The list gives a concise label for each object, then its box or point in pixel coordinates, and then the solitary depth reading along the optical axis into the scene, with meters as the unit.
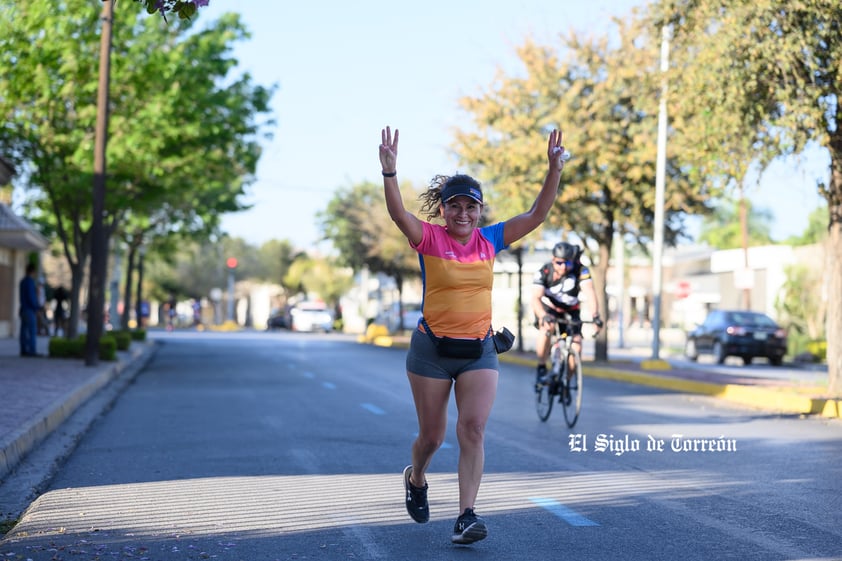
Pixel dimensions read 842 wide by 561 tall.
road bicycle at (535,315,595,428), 13.01
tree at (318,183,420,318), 50.28
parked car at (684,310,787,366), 32.56
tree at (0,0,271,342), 24.08
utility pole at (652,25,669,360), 24.50
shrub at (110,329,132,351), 31.75
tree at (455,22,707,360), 26.45
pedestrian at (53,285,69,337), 38.94
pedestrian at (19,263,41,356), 24.53
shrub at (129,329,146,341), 41.18
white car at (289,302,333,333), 67.31
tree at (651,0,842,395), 15.55
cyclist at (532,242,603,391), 12.84
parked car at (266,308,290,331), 75.75
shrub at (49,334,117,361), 25.80
